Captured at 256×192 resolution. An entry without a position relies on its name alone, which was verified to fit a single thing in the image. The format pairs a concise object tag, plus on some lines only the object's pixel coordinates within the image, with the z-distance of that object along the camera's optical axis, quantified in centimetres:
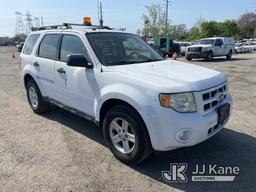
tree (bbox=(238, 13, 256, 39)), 6249
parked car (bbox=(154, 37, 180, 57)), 1941
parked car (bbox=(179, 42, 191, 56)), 2201
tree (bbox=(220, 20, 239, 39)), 5426
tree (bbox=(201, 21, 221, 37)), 5169
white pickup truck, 1552
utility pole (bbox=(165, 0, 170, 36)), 4145
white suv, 232
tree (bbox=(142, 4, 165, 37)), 4446
